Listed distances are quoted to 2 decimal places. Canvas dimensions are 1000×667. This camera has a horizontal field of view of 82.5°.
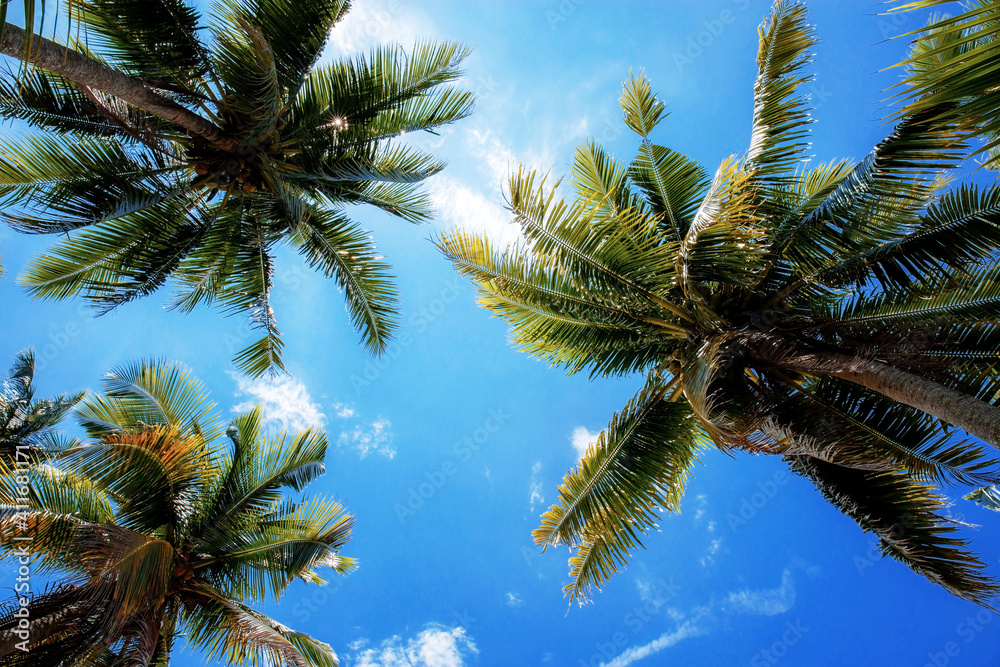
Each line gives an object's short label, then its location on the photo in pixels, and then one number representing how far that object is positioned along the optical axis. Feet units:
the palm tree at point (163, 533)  21.34
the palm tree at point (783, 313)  19.24
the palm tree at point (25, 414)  34.99
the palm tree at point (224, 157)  24.73
